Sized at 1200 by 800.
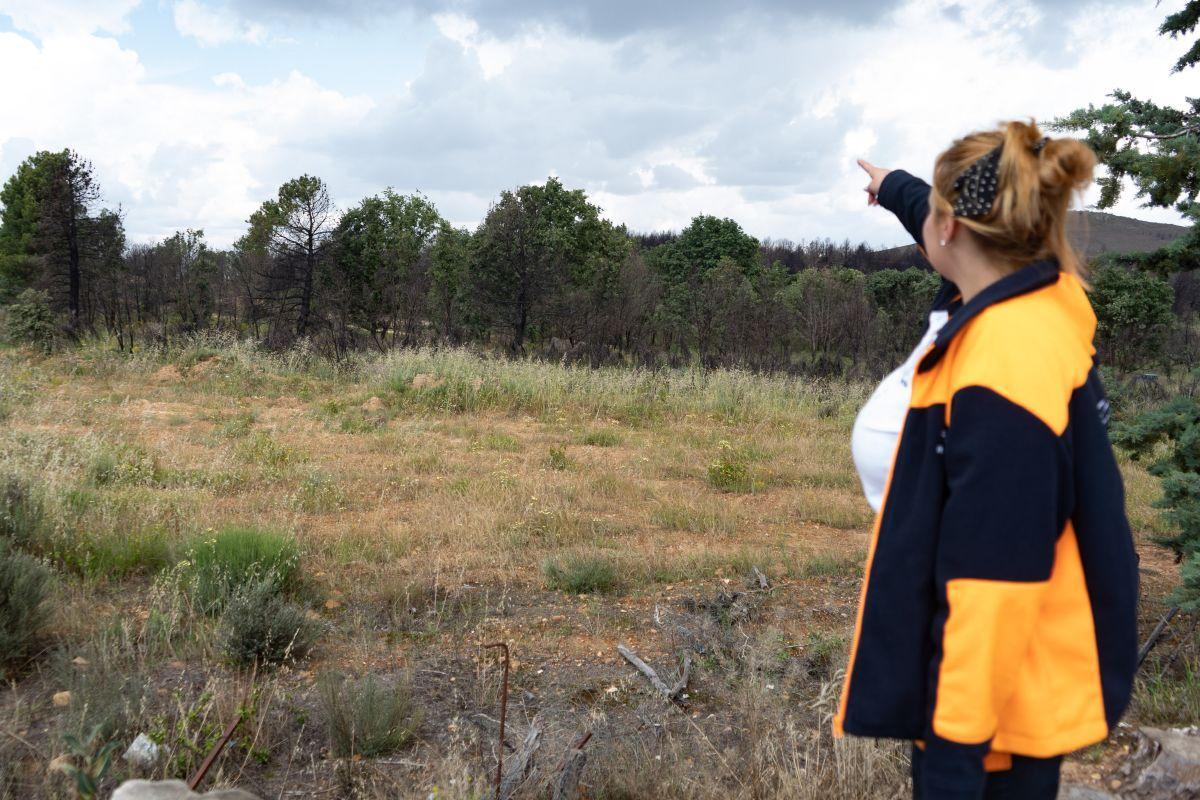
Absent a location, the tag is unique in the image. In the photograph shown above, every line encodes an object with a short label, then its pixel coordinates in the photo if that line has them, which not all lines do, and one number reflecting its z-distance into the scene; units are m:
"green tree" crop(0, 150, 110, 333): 18.65
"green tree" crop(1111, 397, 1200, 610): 3.93
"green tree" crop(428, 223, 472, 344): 23.39
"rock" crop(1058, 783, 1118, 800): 2.68
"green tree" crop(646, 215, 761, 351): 36.56
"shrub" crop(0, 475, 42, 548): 4.96
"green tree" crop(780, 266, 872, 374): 21.94
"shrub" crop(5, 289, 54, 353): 17.20
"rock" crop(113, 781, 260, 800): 2.21
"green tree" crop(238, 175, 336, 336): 18.80
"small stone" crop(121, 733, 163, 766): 2.88
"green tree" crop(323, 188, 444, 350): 22.83
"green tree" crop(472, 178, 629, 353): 20.03
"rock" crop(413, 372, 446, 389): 12.88
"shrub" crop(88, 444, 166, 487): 7.05
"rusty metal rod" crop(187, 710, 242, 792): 2.23
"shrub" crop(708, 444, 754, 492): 8.41
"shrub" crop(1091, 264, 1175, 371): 17.58
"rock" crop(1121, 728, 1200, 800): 2.72
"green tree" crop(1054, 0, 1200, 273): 4.11
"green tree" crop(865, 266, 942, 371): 21.88
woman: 1.34
